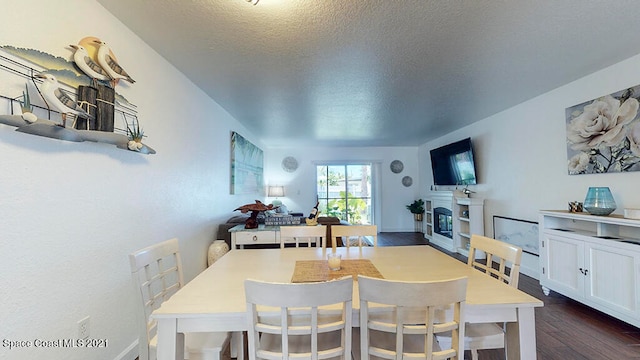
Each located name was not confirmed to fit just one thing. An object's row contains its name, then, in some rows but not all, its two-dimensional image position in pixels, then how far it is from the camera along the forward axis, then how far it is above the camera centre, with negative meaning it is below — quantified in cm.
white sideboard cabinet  217 -71
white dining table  106 -49
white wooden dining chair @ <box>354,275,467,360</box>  94 -46
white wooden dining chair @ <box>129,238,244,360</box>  126 -71
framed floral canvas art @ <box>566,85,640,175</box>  246 +50
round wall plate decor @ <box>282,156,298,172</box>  728 +65
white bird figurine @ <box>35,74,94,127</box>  129 +46
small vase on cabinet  250 -17
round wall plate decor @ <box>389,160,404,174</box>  745 +57
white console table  324 -59
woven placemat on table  142 -48
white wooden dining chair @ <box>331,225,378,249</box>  219 -37
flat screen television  486 +44
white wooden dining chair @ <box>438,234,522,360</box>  131 -75
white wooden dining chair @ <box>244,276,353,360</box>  92 -46
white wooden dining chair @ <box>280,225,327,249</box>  219 -36
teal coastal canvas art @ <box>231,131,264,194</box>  423 +41
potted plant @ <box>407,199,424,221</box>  699 -58
